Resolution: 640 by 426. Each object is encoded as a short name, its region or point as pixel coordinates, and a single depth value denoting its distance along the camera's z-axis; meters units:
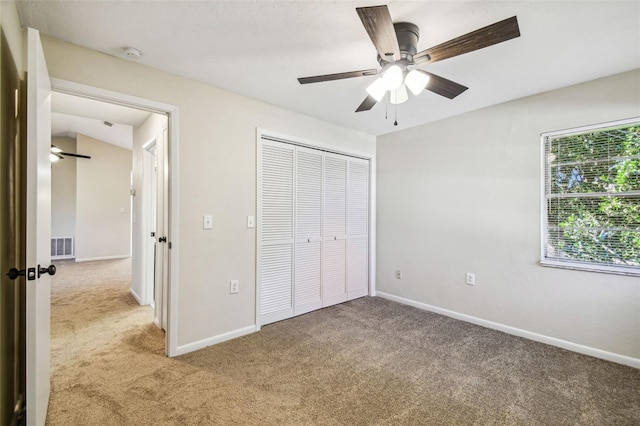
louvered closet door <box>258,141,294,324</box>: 2.96
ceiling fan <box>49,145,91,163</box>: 5.32
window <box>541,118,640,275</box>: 2.28
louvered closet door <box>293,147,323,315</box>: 3.28
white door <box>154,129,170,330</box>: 2.74
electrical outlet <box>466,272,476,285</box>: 3.11
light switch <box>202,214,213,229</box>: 2.51
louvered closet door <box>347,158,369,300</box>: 3.83
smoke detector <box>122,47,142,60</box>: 1.97
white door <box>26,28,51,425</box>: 1.32
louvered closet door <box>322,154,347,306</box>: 3.56
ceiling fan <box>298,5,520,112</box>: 1.30
